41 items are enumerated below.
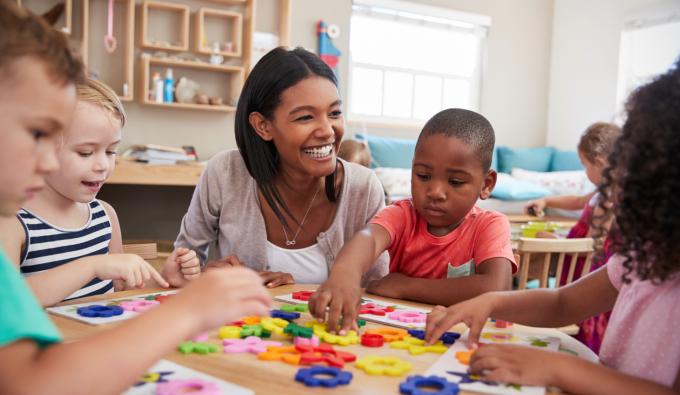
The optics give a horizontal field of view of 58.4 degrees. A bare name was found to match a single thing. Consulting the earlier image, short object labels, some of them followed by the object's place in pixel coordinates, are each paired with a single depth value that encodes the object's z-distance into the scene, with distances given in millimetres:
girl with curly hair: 780
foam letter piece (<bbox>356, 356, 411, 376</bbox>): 822
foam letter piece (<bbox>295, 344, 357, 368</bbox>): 844
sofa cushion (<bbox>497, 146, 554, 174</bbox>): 6281
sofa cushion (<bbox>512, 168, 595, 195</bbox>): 5637
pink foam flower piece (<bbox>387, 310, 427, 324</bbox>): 1149
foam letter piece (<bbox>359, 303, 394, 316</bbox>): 1195
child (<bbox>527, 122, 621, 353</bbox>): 2219
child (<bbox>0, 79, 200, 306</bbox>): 1318
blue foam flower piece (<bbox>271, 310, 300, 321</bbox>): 1116
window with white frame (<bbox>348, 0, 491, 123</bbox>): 5762
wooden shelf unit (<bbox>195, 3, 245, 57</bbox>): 4512
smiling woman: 1673
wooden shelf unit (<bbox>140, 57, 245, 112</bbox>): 4367
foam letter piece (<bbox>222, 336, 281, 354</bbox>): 896
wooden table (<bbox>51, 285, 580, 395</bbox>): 756
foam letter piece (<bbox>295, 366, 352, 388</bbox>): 756
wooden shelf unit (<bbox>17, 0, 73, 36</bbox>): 4031
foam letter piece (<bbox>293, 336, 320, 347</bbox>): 937
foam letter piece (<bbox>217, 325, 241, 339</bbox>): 959
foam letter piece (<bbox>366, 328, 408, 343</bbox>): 1005
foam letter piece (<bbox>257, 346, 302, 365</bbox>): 853
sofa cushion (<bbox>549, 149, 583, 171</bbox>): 6129
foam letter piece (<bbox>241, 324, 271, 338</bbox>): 977
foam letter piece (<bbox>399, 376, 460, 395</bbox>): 741
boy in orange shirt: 1366
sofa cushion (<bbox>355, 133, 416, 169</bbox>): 5457
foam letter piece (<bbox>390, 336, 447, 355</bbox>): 937
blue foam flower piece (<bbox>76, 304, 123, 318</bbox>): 1059
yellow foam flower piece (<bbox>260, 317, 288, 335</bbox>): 1011
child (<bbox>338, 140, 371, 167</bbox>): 3105
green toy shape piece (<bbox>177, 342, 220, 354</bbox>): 878
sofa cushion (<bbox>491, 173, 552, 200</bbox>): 5324
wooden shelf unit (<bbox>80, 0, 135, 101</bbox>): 4223
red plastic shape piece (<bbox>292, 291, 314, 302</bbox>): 1302
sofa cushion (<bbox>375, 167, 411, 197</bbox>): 4953
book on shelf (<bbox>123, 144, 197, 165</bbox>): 4129
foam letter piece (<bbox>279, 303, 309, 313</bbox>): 1189
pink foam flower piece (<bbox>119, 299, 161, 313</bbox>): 1125
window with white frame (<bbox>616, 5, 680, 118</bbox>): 5426
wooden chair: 2189
